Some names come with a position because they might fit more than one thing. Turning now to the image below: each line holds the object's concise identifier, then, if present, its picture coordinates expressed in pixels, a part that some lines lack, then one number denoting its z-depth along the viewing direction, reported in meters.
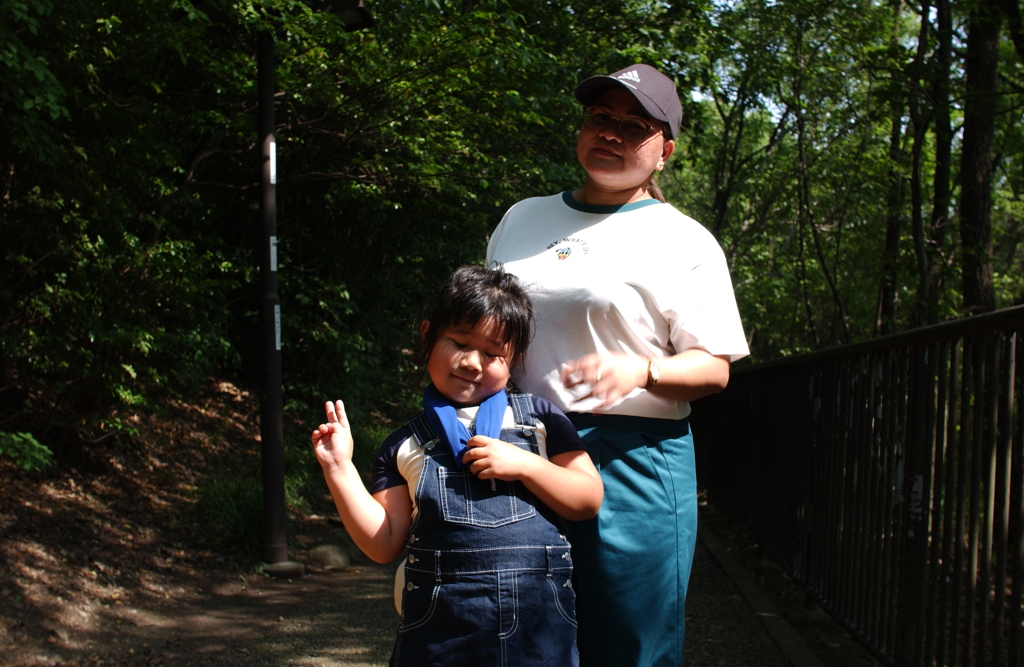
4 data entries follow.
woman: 2.11
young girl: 1.88
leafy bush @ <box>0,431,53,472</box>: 5.11
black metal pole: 6.75
